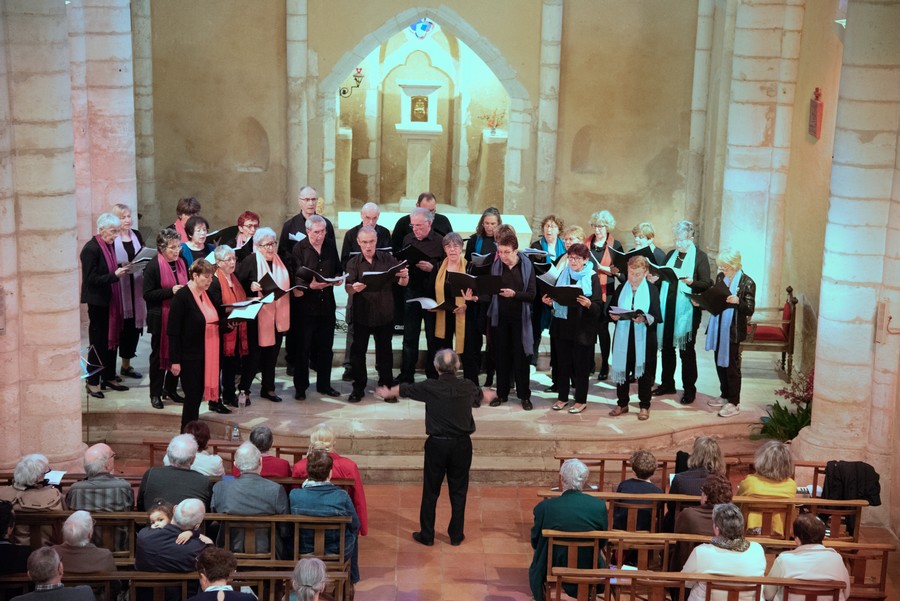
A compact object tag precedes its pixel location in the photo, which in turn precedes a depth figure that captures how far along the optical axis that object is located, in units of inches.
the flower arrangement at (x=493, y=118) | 755.4
